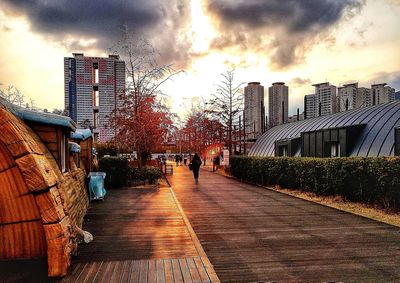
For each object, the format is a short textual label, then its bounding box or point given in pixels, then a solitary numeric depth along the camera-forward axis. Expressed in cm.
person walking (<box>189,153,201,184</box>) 1917
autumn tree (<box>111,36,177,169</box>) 1872
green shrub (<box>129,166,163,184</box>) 1666
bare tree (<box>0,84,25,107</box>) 1152
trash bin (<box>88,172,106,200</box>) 1105
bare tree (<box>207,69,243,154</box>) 2936
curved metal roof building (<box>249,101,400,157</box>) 1443
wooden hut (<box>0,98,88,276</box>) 423
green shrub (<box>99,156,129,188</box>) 1495
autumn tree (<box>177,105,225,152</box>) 4599
